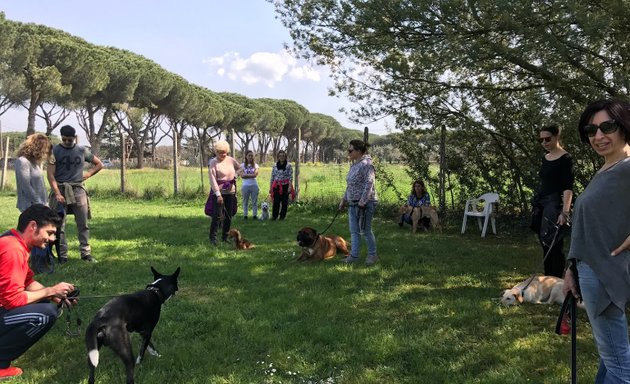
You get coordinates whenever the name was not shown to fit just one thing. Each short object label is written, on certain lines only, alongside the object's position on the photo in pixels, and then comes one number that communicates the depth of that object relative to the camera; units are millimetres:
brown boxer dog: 6070
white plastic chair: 8258
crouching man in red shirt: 2711
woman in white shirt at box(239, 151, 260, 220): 9656
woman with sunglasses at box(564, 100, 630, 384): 1841
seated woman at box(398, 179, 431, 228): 8817
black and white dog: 2545
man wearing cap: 5516
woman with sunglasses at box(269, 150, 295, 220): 9875
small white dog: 10125
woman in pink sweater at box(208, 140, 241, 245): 6898
